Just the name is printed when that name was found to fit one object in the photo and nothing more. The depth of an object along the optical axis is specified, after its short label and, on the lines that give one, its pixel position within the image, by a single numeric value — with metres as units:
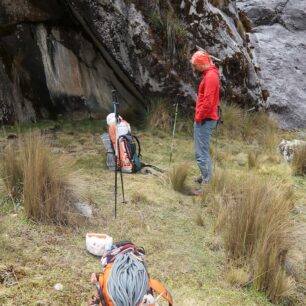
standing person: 6.22
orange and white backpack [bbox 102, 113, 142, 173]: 6.84
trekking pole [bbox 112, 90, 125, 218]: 5.20
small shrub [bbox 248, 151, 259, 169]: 7.85
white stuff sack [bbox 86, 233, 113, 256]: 4.34
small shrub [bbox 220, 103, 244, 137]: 9.80
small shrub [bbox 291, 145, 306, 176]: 7.92
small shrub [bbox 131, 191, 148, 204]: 5.64
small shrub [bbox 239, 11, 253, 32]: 11.97
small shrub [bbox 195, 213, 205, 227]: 5.34
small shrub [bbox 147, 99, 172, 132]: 9.25
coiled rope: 2.71
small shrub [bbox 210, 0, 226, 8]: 10.47
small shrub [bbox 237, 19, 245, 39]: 11.13
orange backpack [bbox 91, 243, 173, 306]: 2.82
